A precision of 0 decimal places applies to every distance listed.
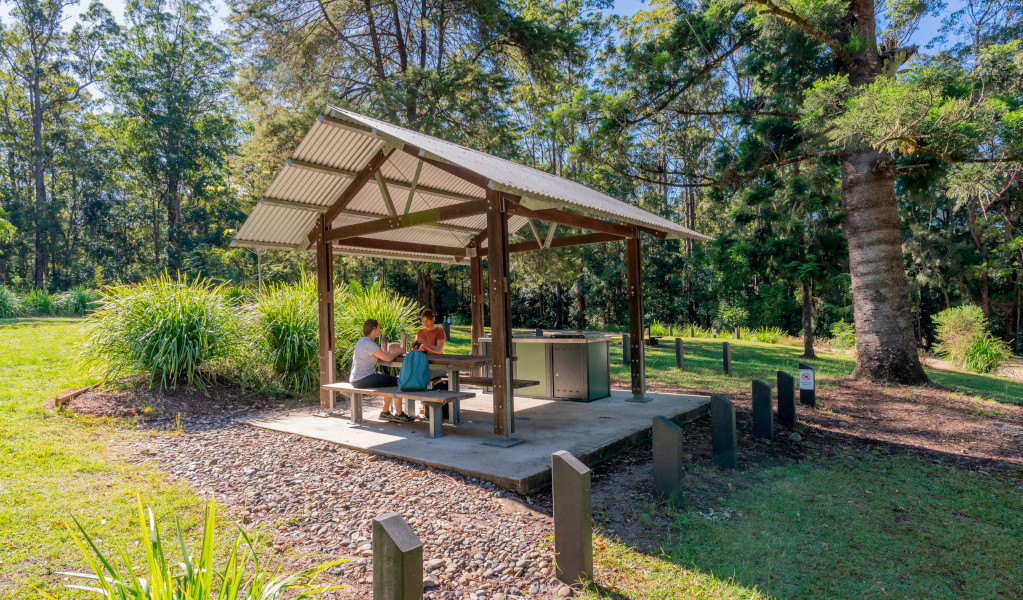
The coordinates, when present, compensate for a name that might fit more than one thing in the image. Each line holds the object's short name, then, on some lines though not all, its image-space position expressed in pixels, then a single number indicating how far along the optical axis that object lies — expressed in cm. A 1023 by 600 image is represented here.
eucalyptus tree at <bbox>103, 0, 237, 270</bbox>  3284
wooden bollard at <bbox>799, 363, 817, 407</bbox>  791
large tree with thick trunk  911
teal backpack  623
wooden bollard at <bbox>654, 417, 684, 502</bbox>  436
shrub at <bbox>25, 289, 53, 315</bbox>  1845
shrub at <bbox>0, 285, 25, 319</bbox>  1678
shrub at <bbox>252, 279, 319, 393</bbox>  920
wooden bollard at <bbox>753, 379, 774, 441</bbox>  625
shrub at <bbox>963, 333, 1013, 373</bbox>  1372
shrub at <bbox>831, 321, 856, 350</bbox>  2159
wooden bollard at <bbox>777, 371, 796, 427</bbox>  677
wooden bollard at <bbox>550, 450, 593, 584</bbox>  317
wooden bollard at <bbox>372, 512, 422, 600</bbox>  212
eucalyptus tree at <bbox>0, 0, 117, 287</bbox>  3169
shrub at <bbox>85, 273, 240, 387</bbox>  803
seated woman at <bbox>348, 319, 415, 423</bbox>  674
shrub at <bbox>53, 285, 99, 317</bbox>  1890
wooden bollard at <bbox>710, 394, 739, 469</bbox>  535
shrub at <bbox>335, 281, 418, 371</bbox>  995
